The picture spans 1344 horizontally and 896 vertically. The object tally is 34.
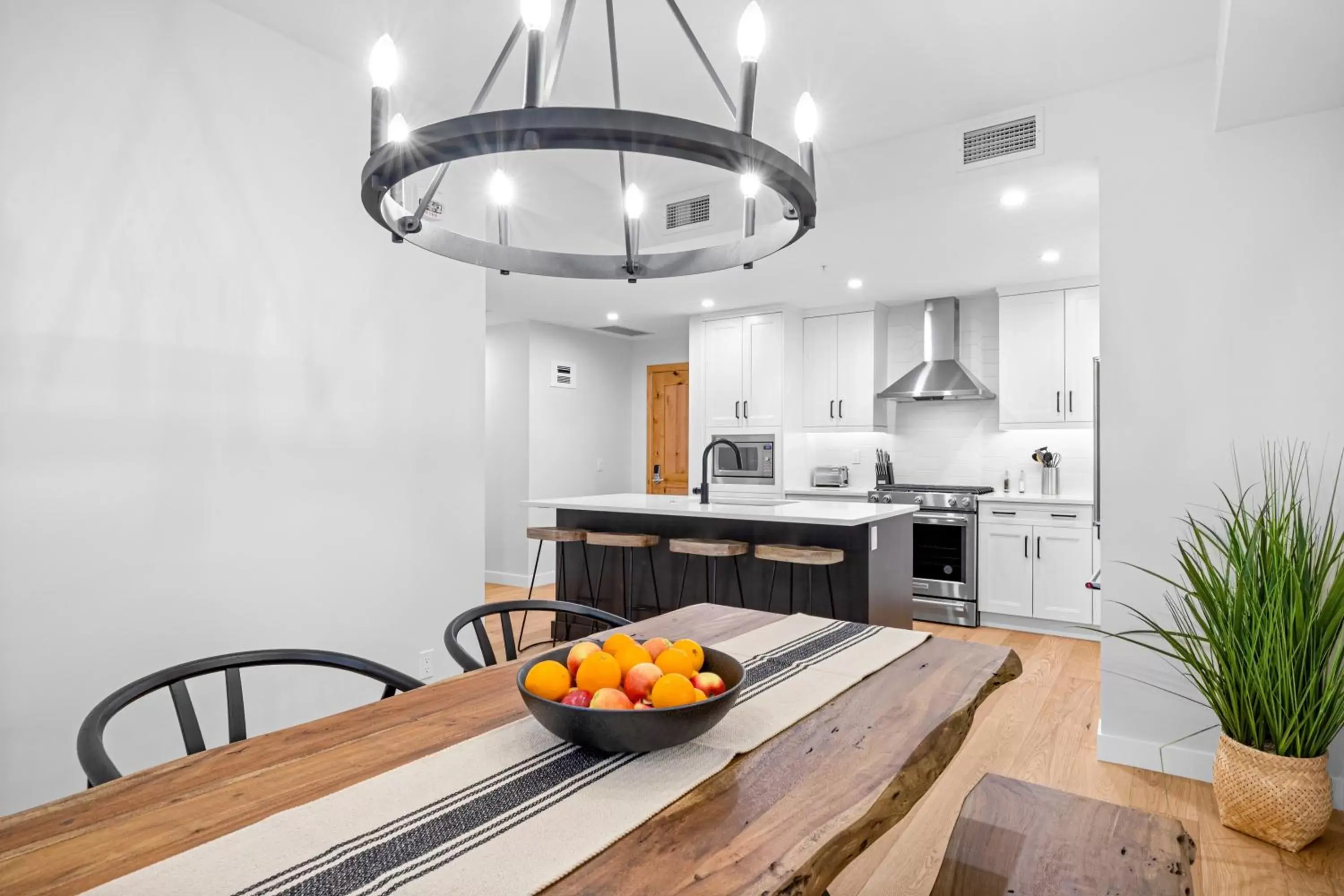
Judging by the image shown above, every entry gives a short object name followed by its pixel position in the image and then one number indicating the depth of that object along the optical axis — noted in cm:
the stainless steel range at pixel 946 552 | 520
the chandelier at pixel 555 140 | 102
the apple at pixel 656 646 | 137
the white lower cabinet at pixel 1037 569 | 484
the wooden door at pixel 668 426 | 746
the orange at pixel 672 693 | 112
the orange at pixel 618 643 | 131
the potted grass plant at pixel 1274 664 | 218
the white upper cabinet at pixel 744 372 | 611
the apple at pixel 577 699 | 117
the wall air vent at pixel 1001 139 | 310
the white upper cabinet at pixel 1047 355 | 506
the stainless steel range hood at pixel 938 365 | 561
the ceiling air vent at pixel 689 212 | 406
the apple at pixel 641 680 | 119
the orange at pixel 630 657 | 128
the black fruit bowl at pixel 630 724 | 108
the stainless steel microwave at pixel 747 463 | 620
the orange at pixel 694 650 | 131
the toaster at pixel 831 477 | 622
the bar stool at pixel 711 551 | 366
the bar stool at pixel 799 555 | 337
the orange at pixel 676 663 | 125
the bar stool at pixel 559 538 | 432
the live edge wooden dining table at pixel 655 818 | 86
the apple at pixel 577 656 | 129
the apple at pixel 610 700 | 113
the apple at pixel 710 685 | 124
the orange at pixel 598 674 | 120
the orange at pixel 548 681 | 120
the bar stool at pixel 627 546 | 403
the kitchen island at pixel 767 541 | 354
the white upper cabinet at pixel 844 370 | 594
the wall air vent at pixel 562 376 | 675
